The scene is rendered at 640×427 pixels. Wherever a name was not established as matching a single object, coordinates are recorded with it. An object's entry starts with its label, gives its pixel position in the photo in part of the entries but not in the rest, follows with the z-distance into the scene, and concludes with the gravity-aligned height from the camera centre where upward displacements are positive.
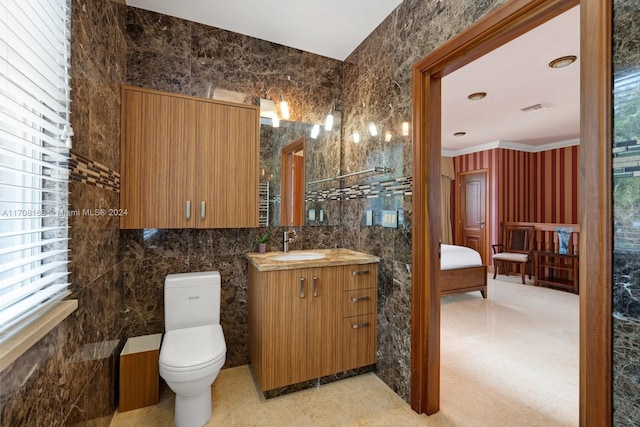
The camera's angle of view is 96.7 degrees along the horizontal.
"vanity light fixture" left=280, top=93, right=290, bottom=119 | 2.55 +0.95
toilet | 1.55 -0.81
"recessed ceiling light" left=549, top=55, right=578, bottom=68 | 2.68 +1.47
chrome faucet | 2.55 -0.24
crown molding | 5.68 +1.42
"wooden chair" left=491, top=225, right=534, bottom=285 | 5.22 -0.67
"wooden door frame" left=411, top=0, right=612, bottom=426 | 1.00 +0.24
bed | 3.91 -0.82
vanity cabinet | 1.89 -0.78
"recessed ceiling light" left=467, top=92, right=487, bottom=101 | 3.50 +1.48
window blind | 0.82 +0.21
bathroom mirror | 2.49 +0.38
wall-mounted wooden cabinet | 1.90 +0.37
